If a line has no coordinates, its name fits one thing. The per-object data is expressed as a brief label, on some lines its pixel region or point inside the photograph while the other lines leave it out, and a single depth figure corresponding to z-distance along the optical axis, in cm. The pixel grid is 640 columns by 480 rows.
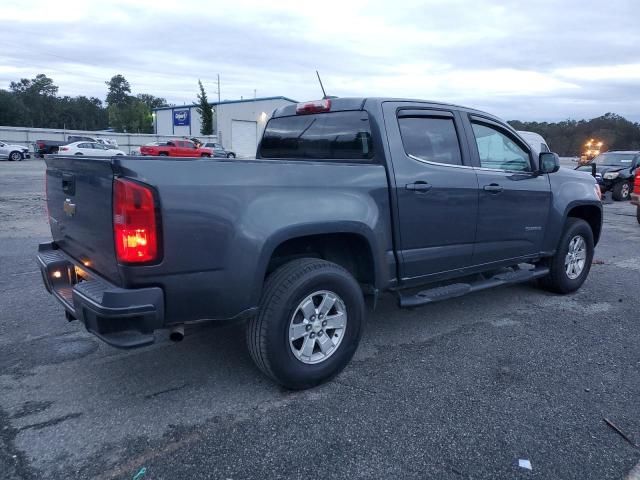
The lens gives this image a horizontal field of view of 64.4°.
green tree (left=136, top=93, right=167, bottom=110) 12669
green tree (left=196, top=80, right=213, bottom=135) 5350
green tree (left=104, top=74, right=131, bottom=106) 12694
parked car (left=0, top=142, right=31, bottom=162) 3210
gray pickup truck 265
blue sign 6016
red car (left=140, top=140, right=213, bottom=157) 3347
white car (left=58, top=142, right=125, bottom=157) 3112
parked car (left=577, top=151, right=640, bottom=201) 1681
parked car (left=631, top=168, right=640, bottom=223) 1085
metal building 5175
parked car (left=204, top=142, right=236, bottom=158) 3586
